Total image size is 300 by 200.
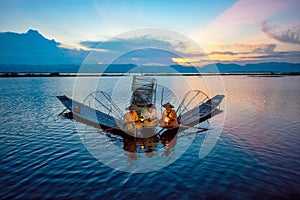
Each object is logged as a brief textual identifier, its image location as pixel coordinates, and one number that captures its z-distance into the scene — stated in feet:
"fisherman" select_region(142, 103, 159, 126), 38.85
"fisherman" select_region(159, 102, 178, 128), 39.52
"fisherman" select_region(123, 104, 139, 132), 36.09
